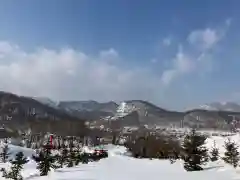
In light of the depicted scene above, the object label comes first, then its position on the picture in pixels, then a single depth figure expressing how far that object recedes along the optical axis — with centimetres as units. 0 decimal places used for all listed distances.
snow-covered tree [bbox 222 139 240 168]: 2164
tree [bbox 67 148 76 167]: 2614
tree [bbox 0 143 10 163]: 4869
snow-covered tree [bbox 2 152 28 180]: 1909
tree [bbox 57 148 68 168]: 2769
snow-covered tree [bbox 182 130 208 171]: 1920
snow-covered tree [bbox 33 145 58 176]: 1995
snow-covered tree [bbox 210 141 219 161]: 3387
